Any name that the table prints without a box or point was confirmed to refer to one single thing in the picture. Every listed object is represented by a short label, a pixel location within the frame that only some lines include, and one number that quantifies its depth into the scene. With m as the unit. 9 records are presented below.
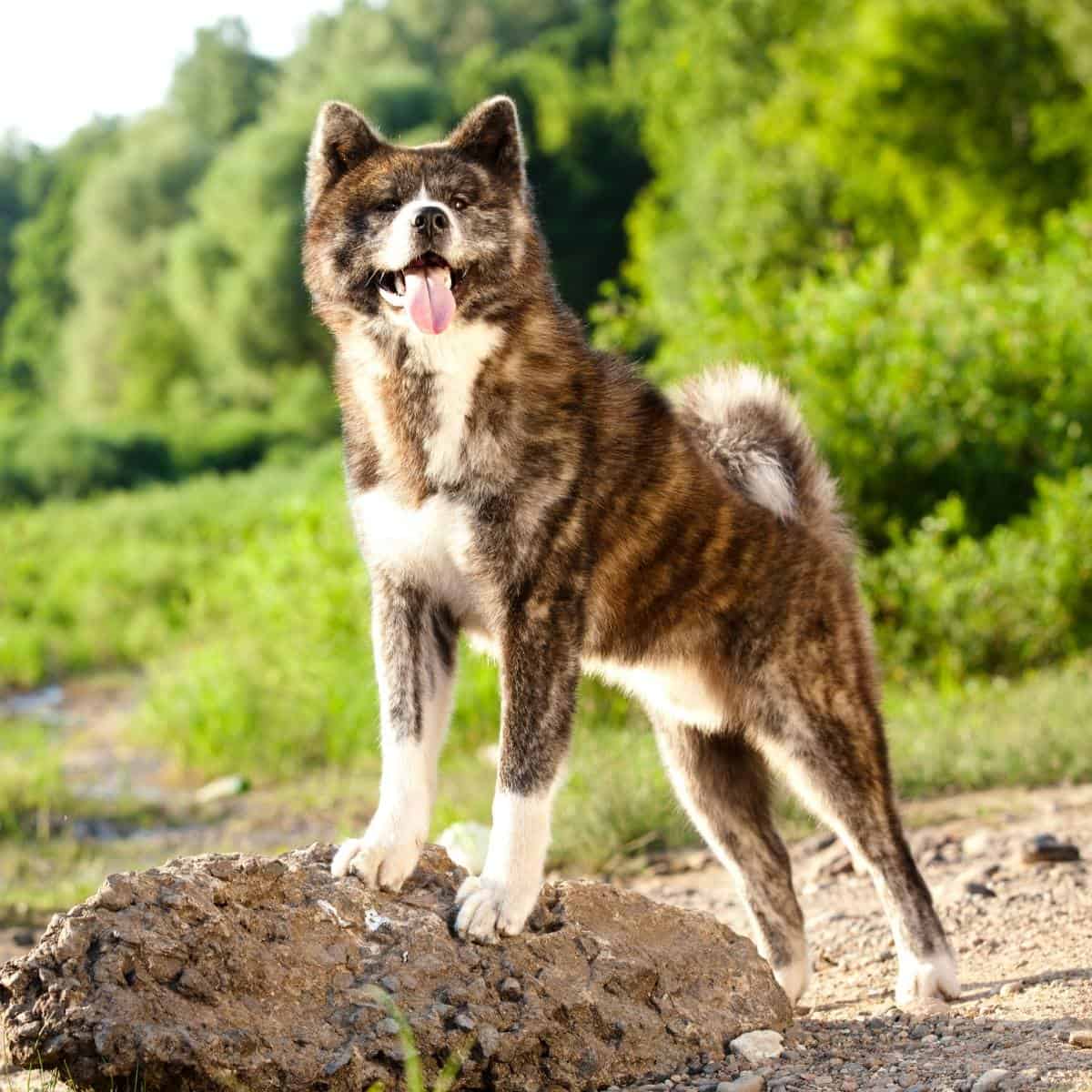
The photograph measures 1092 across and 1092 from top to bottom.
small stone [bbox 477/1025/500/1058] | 3.47
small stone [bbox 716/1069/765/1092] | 3.40
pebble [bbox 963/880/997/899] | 5.45
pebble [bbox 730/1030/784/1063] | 3.72
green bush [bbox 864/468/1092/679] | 9.83
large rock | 3.21
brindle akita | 3.79
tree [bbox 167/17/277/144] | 49.66
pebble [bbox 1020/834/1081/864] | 5.70
